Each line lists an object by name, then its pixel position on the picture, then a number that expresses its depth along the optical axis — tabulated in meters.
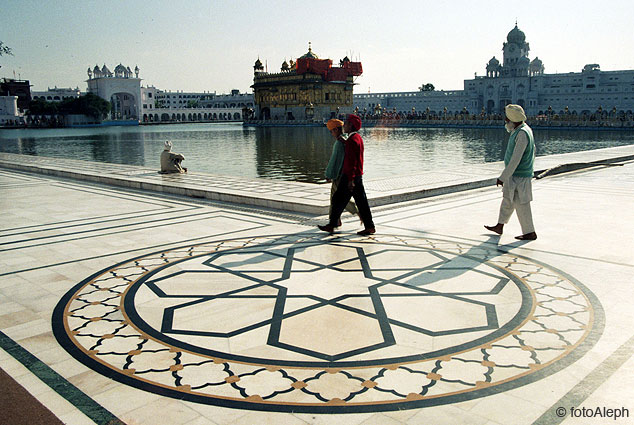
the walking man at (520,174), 4.62
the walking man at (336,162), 5.00
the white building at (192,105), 94.00
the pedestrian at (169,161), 10.28
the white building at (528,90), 64.12
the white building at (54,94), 103.94
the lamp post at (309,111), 69.00
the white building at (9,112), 77.88
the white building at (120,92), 85.88
